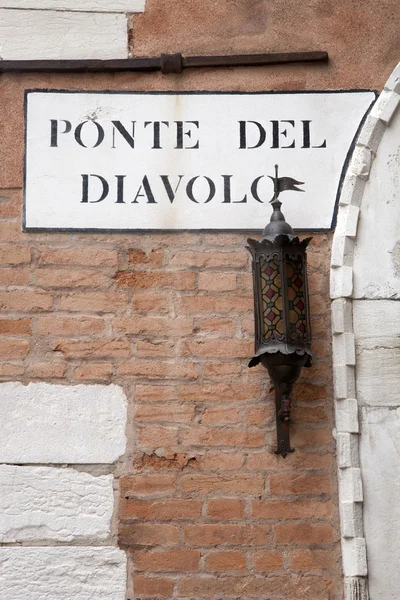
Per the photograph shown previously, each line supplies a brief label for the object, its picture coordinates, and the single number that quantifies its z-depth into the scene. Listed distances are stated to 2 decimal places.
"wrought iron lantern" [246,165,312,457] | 3.42
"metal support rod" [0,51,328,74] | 3.91
